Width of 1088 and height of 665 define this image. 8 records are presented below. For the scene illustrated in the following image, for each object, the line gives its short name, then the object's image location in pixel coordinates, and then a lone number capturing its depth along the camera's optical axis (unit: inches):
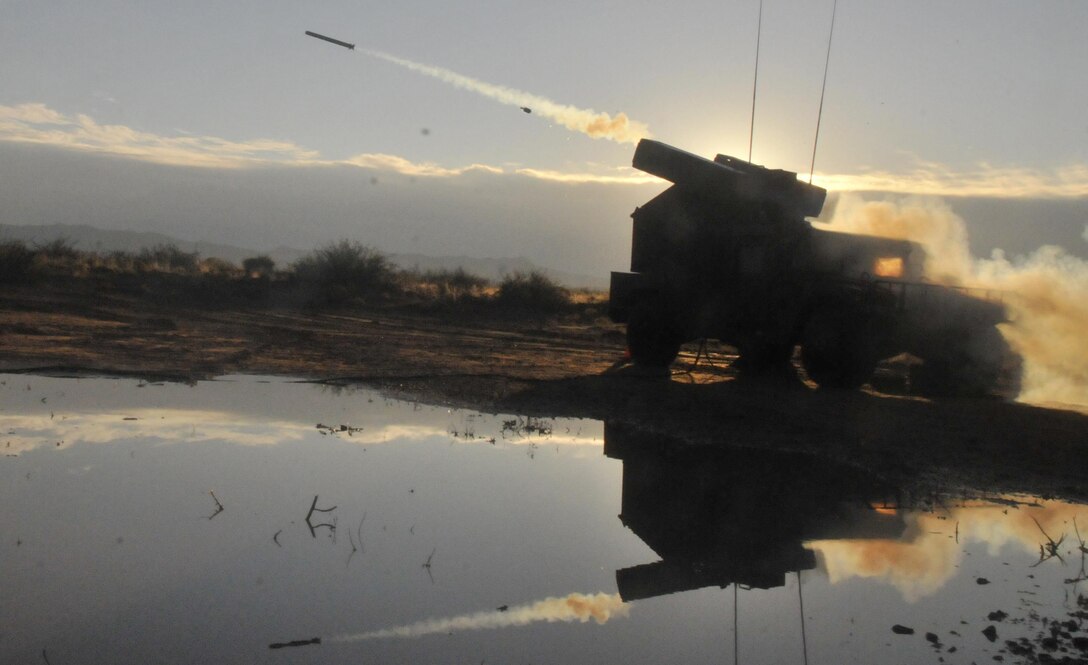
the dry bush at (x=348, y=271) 1436.9
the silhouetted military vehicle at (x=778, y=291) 665.0
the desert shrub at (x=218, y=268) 1570.9
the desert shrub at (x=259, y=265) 1728.1
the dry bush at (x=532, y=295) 1400.1
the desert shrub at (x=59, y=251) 1409.9
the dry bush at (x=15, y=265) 1107.1
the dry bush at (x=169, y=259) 1564.0
